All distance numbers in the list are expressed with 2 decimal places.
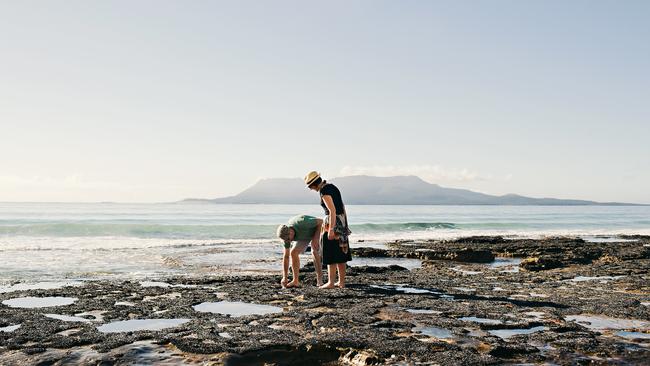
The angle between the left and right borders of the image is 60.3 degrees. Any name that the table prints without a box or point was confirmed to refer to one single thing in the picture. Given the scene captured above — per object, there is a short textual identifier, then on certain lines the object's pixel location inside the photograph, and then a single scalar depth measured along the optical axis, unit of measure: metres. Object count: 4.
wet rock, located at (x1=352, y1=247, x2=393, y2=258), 20.19
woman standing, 9.96
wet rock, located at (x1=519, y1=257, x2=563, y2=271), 14.85
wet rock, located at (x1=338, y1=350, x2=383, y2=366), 5.15
